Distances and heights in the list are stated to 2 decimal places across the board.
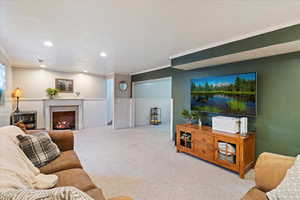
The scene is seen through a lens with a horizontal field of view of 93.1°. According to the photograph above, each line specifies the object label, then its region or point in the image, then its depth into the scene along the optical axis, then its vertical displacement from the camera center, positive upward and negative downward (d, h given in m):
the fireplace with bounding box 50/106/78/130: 5.50 -0.75
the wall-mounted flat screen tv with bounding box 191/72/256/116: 2.56 +0.10
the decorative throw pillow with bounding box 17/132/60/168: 1.57 -0.58
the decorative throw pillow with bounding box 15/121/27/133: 2.06 -0.40
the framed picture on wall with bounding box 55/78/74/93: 5.53 +0.56
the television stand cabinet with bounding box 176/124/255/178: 2.32 -0.89
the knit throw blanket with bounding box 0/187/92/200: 0.60 -0.41
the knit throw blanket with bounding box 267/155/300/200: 0.98 -0.63
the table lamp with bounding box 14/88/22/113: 4.54 +0.18
